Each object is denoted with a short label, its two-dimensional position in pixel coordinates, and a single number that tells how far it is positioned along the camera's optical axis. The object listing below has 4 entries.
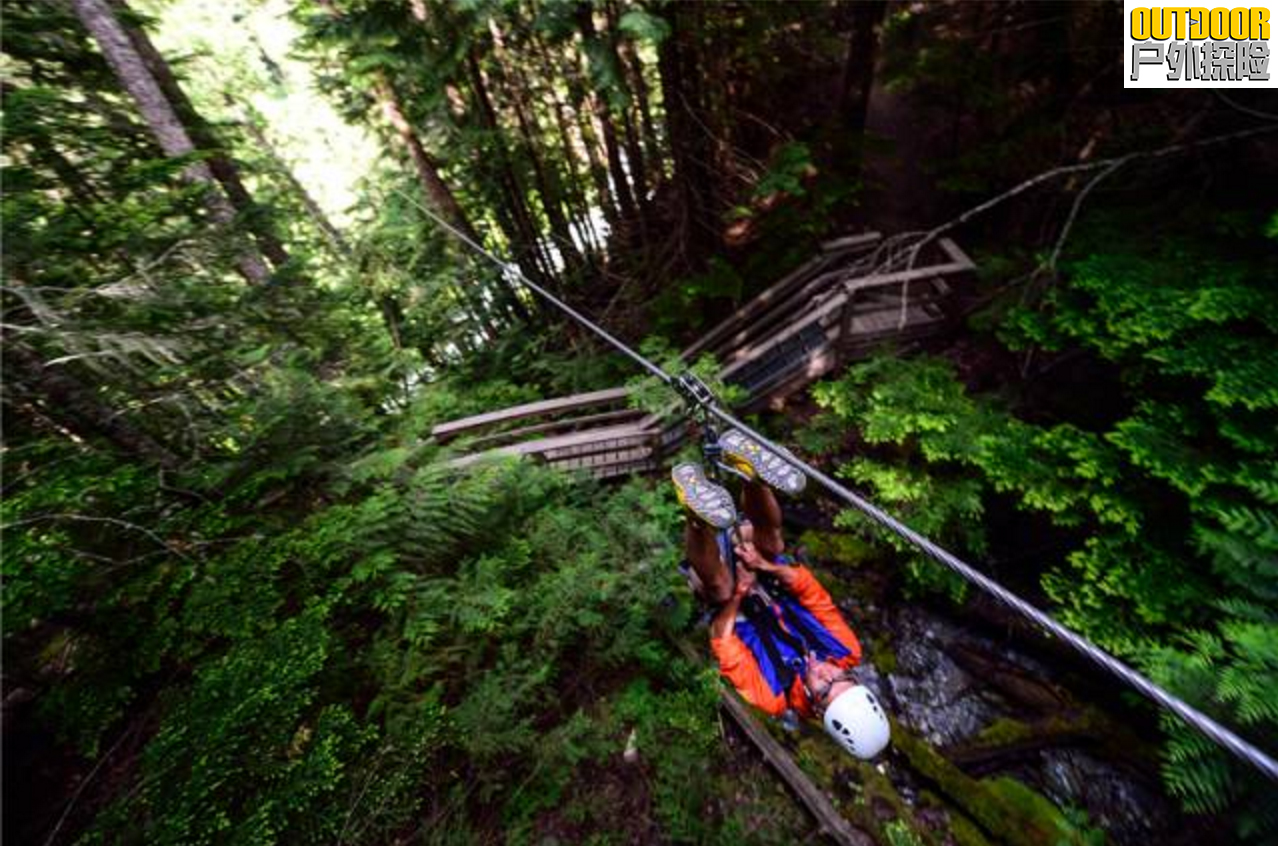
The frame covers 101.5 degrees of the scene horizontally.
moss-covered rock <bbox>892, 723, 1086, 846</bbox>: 4.18
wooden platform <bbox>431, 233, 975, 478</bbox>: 7.01
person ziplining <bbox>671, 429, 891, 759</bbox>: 3.75
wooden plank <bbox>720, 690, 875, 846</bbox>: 3.64
